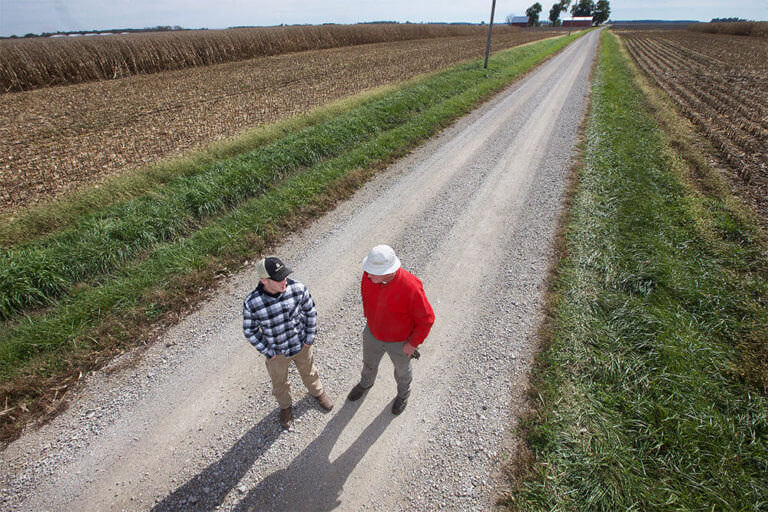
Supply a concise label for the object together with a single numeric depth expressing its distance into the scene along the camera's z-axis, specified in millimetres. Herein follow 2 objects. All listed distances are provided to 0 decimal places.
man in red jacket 2994
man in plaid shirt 3037
